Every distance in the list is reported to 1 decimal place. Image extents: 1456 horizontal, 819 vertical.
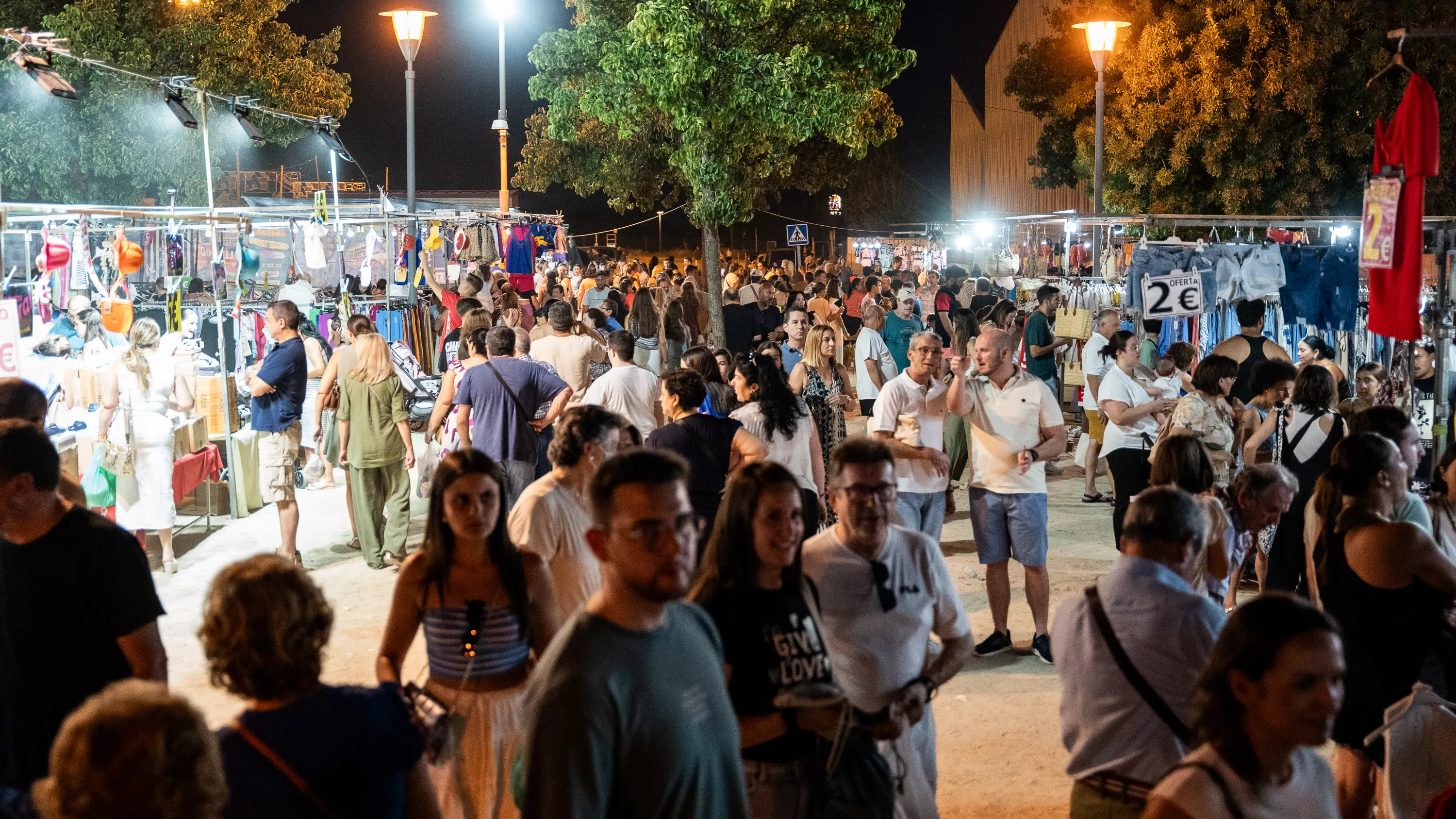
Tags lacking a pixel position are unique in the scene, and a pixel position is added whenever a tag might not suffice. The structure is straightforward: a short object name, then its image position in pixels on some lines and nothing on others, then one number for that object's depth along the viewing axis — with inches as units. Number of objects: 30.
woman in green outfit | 348.5
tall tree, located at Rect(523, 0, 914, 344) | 584.7
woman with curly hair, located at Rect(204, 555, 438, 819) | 94.2
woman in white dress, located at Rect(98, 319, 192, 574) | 342.0
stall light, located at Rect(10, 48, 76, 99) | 391.5
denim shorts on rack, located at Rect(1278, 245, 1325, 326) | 437.4
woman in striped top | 151.3
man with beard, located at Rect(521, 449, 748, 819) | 91.8
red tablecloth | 381.1
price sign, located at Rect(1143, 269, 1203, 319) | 425.4
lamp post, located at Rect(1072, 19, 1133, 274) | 604.1
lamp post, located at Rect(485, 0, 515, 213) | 777.6
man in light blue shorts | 272.4
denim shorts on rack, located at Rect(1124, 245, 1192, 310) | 433.4
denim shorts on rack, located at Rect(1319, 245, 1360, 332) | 434.0
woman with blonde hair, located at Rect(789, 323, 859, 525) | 331.9
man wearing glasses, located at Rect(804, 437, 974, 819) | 144.8
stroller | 477.1
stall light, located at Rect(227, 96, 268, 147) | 545.3
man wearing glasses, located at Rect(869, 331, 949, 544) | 281.6
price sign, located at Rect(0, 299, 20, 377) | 251.0
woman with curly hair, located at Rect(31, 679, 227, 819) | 74.9
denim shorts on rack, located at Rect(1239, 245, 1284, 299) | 433.4
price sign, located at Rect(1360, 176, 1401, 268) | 247.9
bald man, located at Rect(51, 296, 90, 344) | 410.9
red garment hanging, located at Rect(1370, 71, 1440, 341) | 245.4
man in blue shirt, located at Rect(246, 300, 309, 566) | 346.3
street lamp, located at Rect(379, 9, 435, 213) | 614.7
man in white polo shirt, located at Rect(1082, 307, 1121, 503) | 403.2
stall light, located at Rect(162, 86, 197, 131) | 533.6
